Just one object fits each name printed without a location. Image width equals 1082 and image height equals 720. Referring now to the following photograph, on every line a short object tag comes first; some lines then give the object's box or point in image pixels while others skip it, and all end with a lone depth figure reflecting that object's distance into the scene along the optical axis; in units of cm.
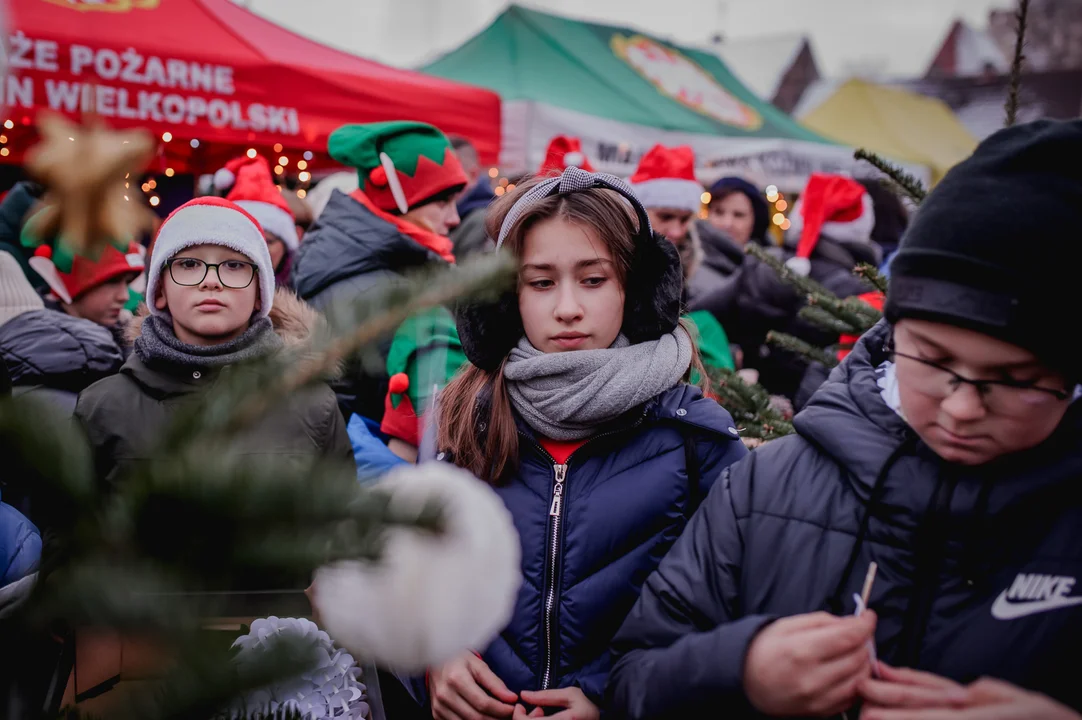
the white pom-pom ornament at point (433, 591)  75
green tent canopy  829
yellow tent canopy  1491
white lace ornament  142
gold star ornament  57
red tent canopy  468
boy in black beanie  113
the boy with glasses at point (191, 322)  229
